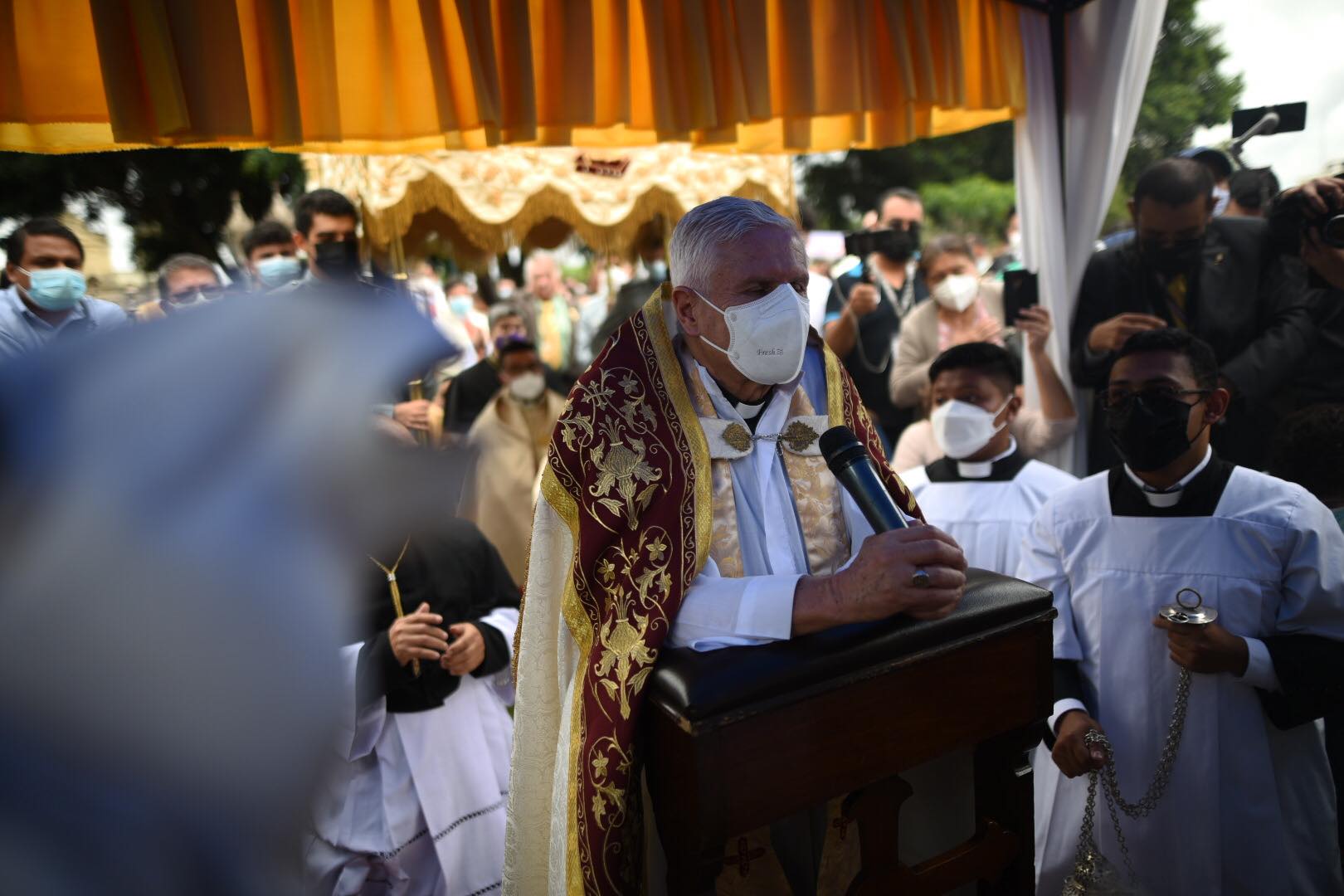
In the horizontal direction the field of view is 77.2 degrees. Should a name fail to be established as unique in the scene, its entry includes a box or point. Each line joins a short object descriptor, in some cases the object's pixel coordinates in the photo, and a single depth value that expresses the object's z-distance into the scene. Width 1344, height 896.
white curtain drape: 4.09
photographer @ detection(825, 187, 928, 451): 5.14
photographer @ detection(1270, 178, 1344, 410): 3.46
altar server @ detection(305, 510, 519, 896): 2.79
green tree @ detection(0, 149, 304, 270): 16.70
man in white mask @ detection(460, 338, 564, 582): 5.46
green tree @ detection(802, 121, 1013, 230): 30.52
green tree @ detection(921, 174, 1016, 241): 28.08
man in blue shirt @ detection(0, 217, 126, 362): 3.78
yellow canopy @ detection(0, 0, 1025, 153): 2.49
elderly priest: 1.79
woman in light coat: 4.85
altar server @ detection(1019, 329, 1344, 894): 2.32
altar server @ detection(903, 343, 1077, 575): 3.34
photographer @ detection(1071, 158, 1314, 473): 3.67
